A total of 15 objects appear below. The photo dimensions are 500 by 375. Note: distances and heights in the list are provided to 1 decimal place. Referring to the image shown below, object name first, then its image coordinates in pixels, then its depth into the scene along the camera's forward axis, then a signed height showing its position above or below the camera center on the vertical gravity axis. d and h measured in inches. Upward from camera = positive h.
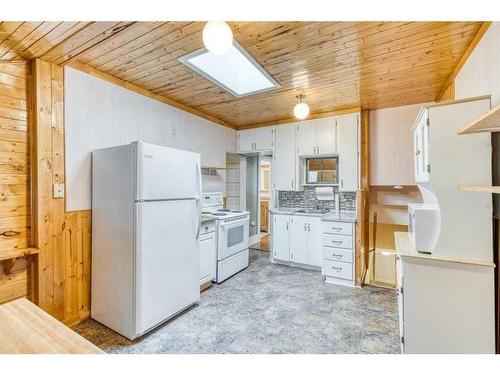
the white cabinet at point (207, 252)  121.2 -32.4
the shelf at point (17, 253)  74.1 -19.4
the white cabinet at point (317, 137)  153.0 +33.3
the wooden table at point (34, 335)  33.2 -21.3
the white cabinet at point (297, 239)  149.3 -32.1
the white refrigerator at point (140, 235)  83.1 -16.7
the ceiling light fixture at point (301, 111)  108.1 +34.9
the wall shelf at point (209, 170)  165.0 +13.4
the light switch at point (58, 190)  85.9 +0.1
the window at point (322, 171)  163.2 +12.2
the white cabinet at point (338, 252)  131.5 -35.1
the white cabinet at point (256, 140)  176.4 +36.9
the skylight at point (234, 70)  87.5 +48.7
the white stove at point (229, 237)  132.6 -27.8
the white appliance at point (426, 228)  66.9 -11.2
